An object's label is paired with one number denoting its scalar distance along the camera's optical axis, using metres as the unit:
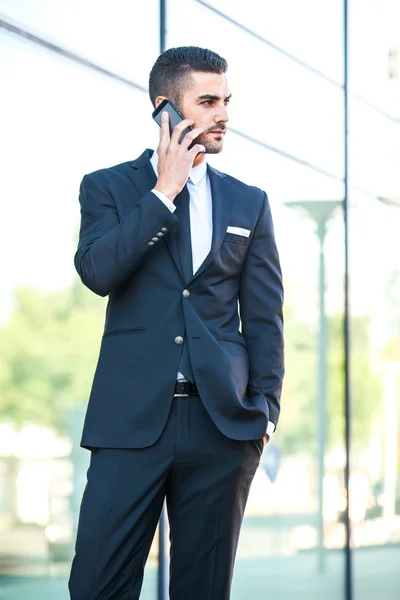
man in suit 5.10
